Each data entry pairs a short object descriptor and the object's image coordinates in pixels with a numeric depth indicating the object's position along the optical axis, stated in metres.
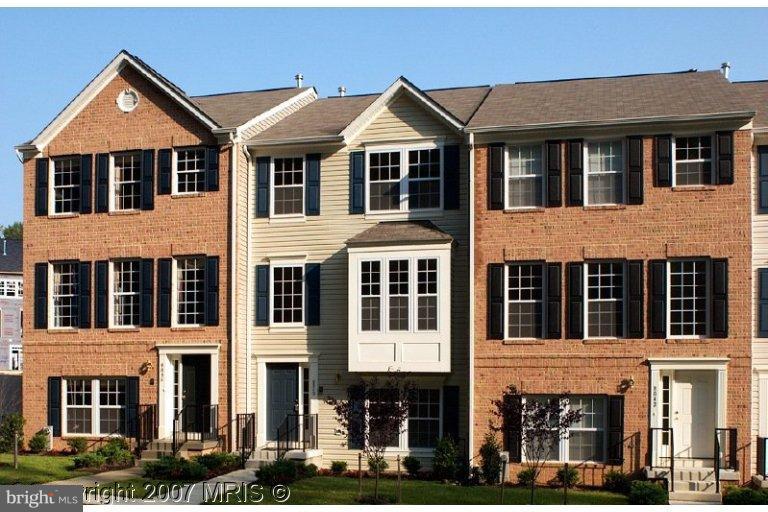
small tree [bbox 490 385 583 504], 21.91
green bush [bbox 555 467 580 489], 24.86
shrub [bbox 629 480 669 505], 22.28
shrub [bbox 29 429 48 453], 29.00
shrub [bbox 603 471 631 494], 24.31
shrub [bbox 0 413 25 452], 29.12
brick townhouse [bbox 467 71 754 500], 24.72
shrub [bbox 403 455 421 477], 26.36
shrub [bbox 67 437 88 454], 28.73
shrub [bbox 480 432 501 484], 25.19
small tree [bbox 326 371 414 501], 22.52
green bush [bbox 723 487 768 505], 22.06
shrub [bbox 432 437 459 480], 25.59
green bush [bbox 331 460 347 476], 26.88
